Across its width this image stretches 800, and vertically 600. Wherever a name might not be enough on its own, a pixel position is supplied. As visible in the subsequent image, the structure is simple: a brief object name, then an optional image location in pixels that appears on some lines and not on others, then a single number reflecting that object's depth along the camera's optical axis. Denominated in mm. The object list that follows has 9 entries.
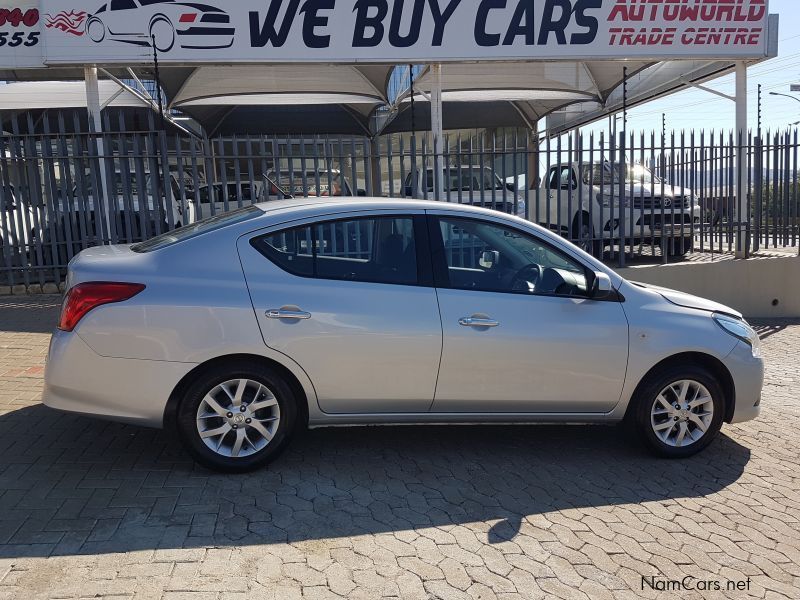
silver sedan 4059
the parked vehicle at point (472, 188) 9594
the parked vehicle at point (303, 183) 9211
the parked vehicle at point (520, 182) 10211
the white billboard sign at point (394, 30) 9414
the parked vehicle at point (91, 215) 9219
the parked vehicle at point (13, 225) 9211
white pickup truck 9901
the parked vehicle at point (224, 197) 9133
